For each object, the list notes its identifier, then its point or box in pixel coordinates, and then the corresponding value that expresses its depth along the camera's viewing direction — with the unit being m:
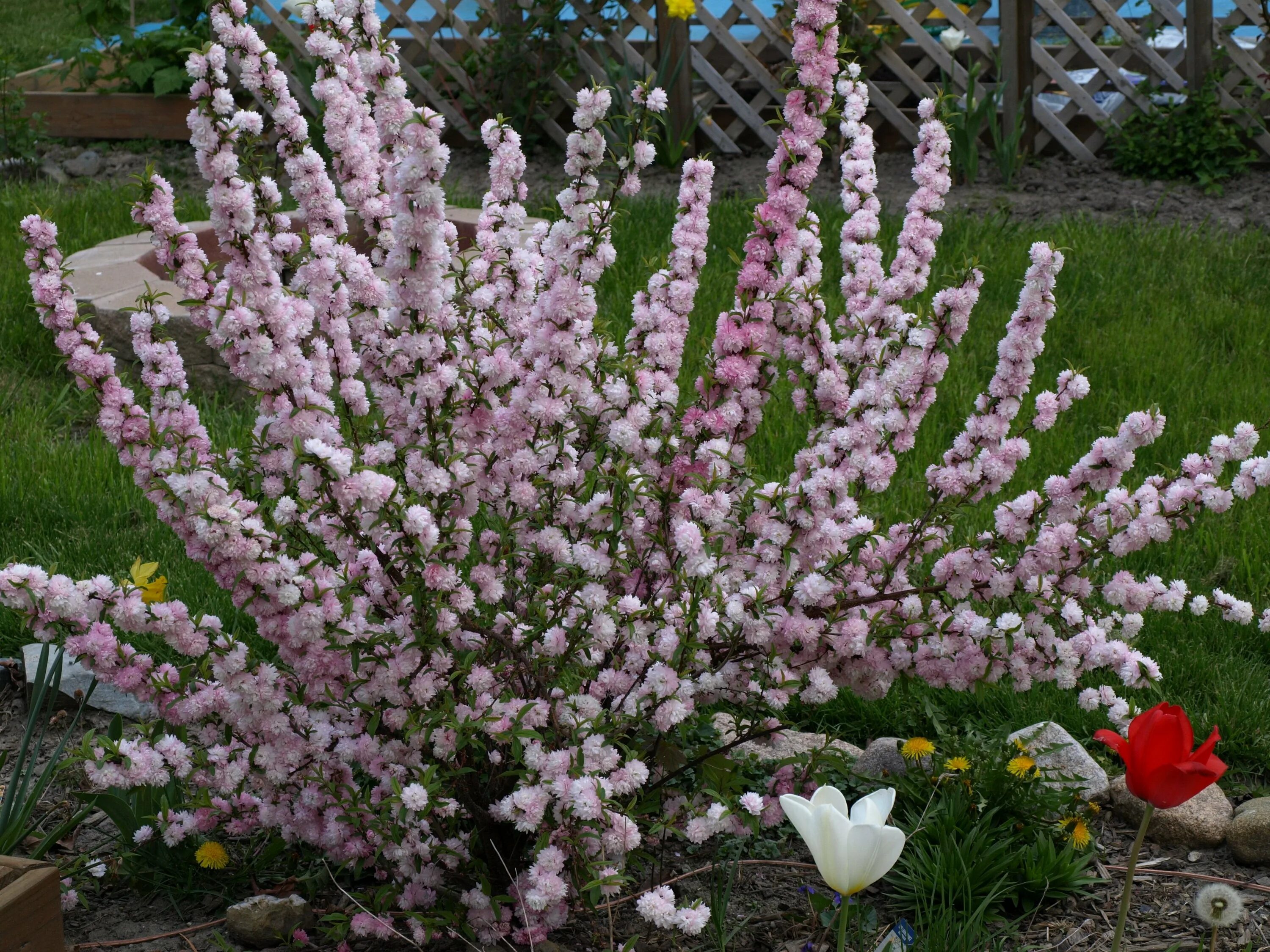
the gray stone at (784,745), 2.49
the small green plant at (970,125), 5.75
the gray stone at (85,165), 7.27
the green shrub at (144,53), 7.46
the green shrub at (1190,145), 6.09
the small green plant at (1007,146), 5.98
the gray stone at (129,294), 4.33
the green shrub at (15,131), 7.02
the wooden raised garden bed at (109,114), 7.59
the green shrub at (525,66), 6.83
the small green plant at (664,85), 6.27
